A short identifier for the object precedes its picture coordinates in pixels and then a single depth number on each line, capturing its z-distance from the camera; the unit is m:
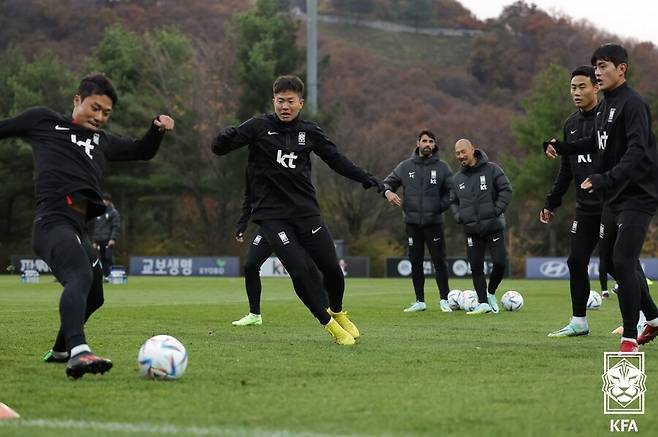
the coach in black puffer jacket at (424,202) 16.56
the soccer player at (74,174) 7.67
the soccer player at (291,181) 10.27
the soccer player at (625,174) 8.91
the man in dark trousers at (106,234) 28.77
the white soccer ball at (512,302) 16.41
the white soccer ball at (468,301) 16.12
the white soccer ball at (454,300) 16.45
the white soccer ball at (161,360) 7.40
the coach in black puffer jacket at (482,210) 15.90
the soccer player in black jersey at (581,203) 10.91
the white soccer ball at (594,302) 17.03
